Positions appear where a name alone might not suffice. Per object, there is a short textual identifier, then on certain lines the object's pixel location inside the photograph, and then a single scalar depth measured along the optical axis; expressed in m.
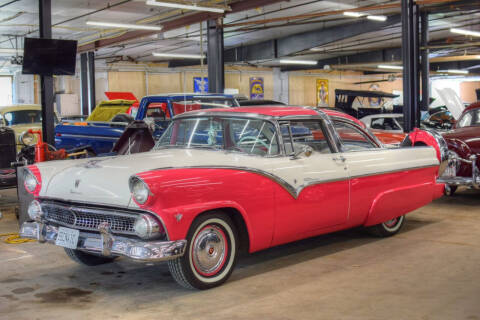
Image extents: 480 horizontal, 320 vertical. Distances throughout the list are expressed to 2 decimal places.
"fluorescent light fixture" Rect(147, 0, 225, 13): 12.65
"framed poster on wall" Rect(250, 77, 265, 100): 33.41
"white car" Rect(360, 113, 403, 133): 13.22
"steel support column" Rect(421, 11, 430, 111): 19.53
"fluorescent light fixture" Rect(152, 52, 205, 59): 21.84
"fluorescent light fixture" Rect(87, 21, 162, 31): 15.39
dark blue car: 9.67
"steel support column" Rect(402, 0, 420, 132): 12.61
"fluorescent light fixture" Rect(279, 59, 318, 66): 25.94
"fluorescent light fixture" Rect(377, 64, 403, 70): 28.28
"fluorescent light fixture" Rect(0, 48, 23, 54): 20.54
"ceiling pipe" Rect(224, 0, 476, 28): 12.82
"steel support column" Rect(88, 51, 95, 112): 25.84
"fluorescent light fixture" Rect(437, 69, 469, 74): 32.23
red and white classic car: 4.14
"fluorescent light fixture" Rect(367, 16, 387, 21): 16.82
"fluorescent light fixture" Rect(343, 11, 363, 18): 15.16
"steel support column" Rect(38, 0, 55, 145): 10.35
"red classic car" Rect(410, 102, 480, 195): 7.55
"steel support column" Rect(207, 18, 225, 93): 17.00
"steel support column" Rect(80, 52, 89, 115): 26.30
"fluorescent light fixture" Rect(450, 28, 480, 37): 19.26
